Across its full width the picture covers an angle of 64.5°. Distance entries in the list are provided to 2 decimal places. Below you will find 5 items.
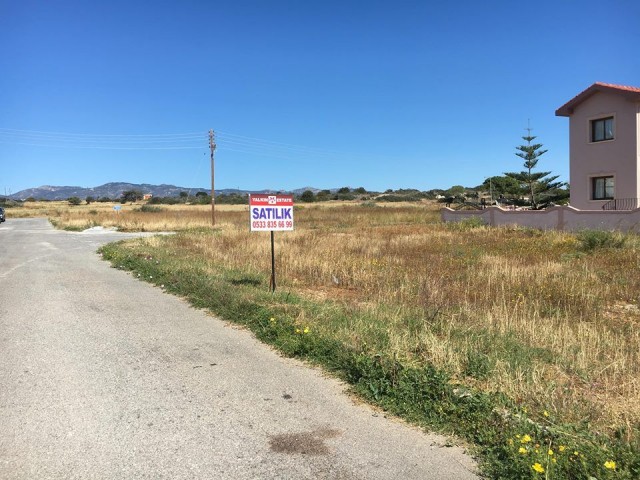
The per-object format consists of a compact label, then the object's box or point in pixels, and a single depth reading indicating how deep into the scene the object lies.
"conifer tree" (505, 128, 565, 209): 50.22
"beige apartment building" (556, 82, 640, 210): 27.03
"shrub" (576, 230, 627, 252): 18.44
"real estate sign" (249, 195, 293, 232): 10.26
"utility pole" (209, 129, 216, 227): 45.34
